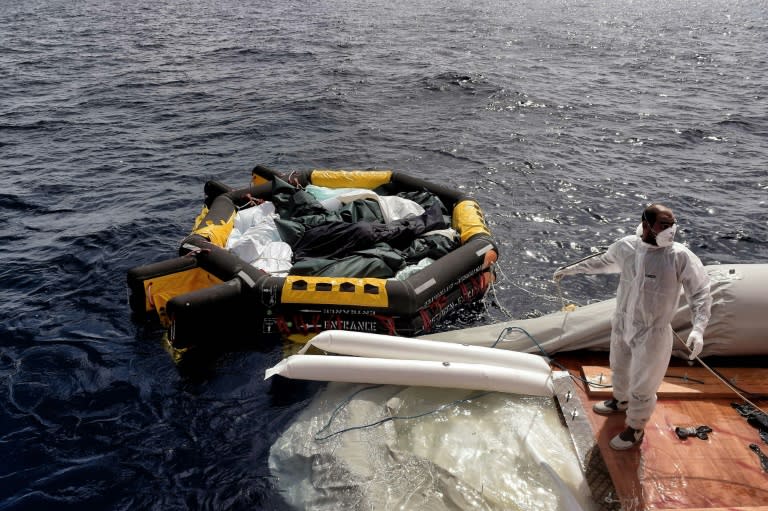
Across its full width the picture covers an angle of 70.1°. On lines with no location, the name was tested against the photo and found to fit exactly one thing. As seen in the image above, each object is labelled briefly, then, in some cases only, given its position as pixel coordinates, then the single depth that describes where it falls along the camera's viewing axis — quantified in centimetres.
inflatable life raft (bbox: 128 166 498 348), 673
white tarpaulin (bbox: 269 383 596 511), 457
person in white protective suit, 414
